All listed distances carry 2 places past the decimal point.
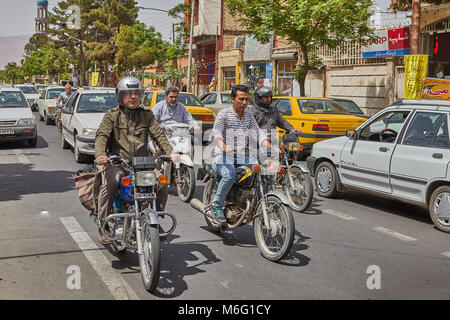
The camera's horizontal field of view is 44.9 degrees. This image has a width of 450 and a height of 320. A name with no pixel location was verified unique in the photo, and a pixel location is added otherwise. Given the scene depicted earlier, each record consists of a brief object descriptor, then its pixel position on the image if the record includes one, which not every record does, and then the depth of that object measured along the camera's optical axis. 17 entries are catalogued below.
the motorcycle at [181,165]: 8.59
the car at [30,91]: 31.98
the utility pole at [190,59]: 32.22
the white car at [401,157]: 7.16
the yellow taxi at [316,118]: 13.09
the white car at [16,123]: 14.81
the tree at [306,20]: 20.22
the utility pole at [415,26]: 16.55
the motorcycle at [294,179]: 7.94
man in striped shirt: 5.94
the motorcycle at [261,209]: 5.40
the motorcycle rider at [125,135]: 5.09
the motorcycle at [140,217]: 4.50
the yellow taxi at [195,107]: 16.94
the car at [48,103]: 23.58
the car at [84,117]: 12.15
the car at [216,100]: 20.47
